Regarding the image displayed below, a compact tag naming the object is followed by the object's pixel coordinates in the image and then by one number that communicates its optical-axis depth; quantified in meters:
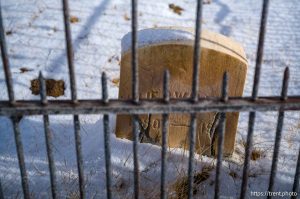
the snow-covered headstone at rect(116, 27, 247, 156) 3.46
